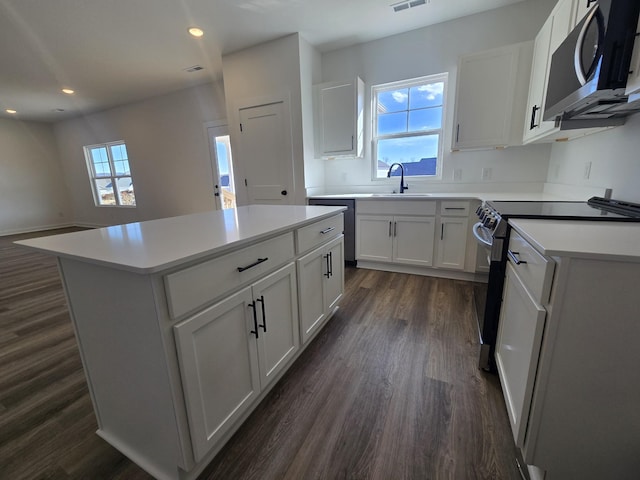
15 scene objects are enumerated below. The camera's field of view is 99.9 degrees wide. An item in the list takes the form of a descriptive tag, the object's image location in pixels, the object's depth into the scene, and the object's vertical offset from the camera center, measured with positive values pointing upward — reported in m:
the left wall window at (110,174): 5.96 +0.21
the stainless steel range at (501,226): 1.31 -0.28
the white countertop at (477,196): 2.38 -0.21
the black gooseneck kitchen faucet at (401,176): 3.28 +0.00
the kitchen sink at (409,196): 2.84 -0.21
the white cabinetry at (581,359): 0.80 -0.58
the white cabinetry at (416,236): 2.75 -0.65
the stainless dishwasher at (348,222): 3.20 -0.52
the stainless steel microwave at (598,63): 1.05 +0.47
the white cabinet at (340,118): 3.24 +0.73
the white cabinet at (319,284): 1.63 -0.71
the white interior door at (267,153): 3.41 +0.34
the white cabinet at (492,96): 2.49 +0.74
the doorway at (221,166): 4.62 +0.25
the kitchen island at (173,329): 0.86 -0.53
